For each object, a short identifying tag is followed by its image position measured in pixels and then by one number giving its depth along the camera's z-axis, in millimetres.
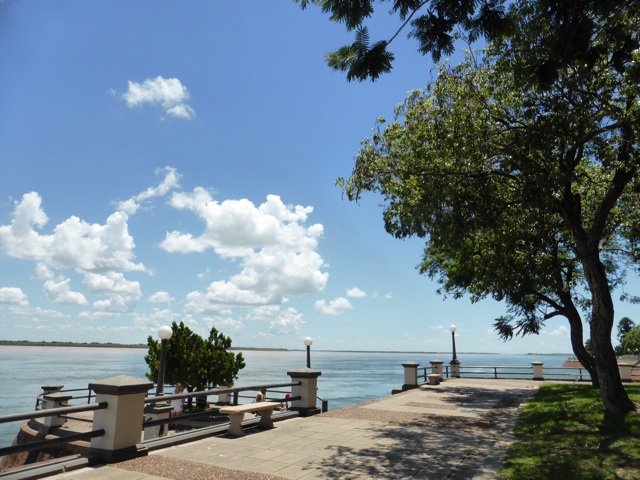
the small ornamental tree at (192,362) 25047
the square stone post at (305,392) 12820
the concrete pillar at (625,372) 22648
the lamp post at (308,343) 19550
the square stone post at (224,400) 21209
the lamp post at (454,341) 28133
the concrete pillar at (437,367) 25219
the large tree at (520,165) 10055
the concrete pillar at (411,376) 21839
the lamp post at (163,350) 14336
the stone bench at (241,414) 9755
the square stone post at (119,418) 7586
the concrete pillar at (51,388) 17900
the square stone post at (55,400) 15219
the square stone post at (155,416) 14938
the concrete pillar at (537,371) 26062
